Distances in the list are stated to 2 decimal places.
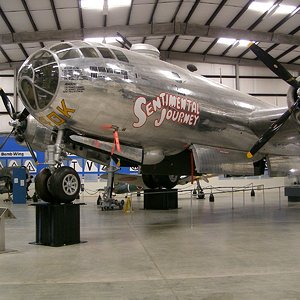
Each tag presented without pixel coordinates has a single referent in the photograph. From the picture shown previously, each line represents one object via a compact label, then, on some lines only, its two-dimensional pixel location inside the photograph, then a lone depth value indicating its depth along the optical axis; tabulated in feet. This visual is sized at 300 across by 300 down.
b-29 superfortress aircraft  29.12
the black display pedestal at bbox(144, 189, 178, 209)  59.77
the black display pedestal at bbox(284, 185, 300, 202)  71.72
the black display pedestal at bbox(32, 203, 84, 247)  27.83
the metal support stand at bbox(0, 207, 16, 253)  25.63
